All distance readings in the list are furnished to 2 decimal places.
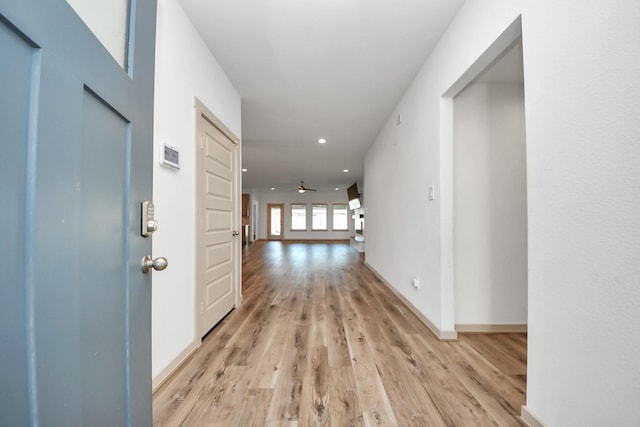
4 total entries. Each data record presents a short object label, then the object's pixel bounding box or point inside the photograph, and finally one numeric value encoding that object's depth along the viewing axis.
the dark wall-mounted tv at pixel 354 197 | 9.68
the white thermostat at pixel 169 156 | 1.66
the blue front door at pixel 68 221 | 0.42
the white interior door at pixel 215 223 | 2.18
